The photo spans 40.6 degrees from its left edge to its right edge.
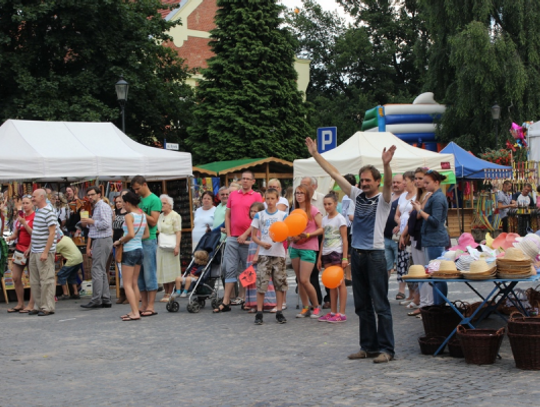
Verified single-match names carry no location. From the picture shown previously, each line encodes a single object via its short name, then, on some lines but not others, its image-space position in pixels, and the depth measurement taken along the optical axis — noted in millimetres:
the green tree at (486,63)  32594
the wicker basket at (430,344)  7430
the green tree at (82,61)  26188
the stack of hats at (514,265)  7090
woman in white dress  12125
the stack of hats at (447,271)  7434
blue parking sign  17922
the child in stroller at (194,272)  11234
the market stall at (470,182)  23547
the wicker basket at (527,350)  6566
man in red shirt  11039
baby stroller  11141
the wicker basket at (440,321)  7617
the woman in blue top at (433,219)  8984
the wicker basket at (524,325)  6602
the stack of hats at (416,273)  7493
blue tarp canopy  23453
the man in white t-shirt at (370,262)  7219
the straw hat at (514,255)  7129
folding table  7118
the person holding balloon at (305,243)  9703
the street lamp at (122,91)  19859
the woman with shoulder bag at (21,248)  11914
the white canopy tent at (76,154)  13523
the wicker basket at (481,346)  6848
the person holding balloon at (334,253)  9695
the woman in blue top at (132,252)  10391
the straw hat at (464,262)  7523
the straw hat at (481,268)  7172
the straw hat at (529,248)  7664
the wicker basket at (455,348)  7289
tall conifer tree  35469
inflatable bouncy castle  34062
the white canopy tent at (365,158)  19528
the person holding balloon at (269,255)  9883
